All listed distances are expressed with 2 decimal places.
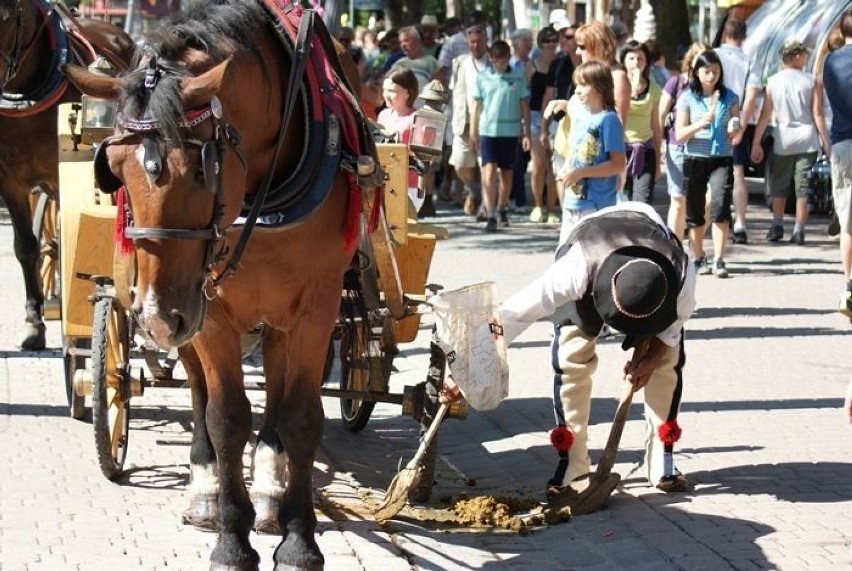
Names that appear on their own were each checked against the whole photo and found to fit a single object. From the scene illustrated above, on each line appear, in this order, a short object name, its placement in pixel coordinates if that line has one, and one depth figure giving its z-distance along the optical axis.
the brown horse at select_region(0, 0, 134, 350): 8.90
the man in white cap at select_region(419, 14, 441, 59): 21.64
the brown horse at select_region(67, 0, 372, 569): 4.78
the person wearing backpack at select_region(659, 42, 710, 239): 13.68
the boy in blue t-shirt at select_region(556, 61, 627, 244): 9.56
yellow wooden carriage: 6.94
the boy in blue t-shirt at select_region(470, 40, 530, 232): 17.39
